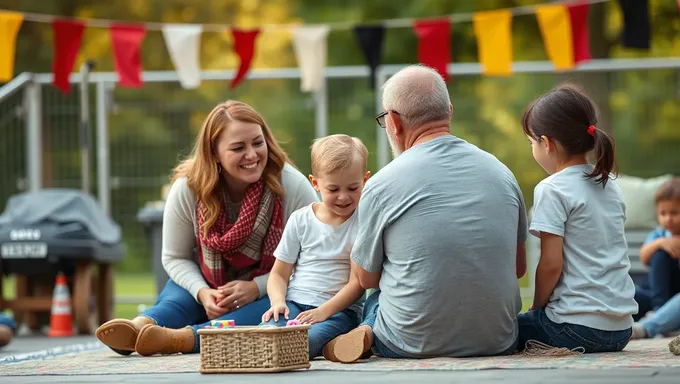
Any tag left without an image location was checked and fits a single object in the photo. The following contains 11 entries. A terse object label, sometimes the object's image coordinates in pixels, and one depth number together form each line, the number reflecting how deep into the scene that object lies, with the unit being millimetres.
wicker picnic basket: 9461
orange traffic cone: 17844
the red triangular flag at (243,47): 21927
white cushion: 18469
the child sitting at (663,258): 14391
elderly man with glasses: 9750
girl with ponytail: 10211
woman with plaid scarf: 12187
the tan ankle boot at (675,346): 10008
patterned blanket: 9180
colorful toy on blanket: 10000
